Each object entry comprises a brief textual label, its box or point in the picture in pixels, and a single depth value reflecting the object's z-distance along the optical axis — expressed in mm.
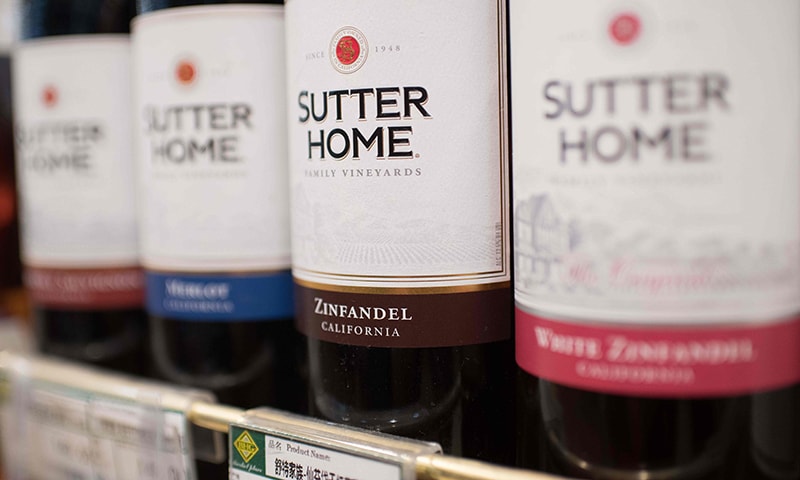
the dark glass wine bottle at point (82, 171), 691
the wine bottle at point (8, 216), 913
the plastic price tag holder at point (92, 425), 545
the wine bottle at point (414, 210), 467
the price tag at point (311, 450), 430
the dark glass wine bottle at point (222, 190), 582
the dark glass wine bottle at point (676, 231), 376
